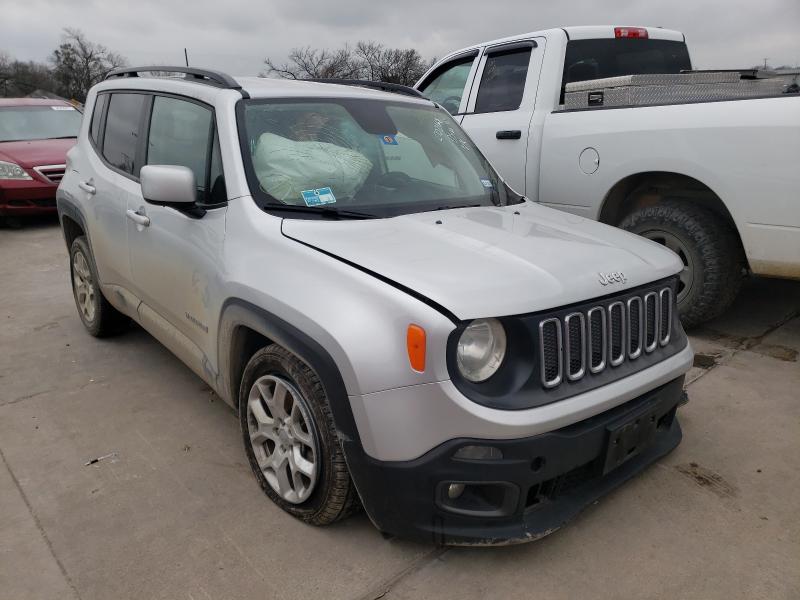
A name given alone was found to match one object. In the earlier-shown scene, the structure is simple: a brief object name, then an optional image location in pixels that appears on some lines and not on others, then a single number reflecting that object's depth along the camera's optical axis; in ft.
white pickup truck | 12.25
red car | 29.53
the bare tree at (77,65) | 168.45
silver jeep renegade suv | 6.88
